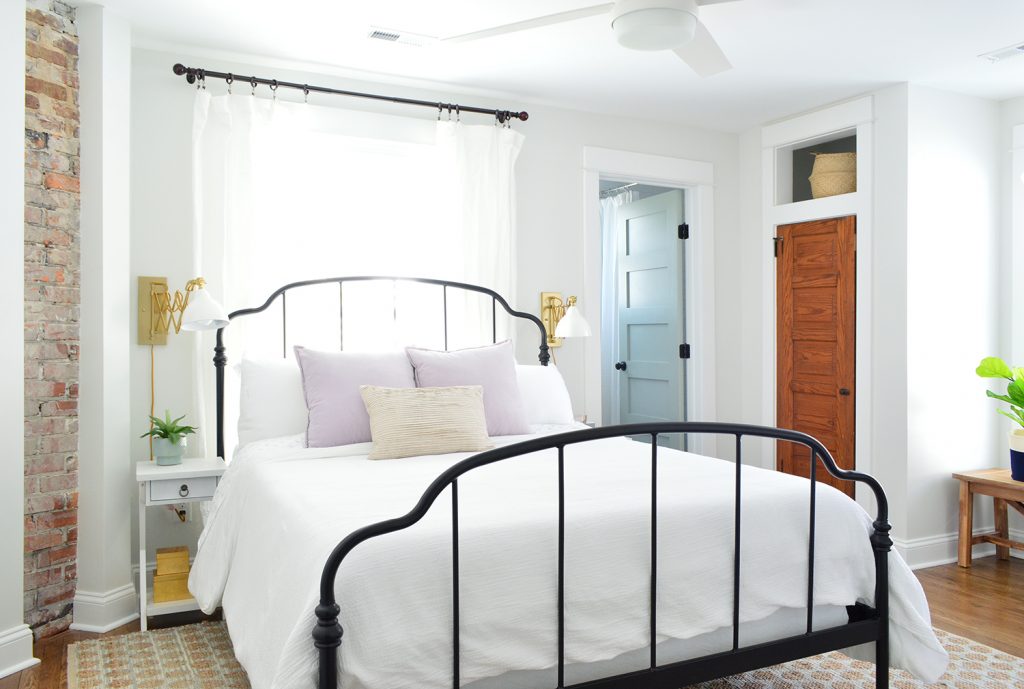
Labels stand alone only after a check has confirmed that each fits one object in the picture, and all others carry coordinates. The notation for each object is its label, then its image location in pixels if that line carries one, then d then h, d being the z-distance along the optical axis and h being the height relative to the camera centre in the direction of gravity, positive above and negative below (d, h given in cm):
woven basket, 442 +94
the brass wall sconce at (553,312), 436 +14
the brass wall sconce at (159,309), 340 +13
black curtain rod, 346 +120
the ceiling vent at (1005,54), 353 +131
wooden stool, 388 -87
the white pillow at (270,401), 317 -27
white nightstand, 306 -61
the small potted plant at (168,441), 319 -43
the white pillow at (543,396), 356 -28
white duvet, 165 -57
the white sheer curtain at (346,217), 354 +60
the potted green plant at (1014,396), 382 -30
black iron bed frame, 155 -62
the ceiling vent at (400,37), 336 +132
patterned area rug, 259 -117
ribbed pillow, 285 -32
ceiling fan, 249 +103
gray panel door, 512 +18
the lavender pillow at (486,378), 322 -18
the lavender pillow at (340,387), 299 -20
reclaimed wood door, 436 -1
